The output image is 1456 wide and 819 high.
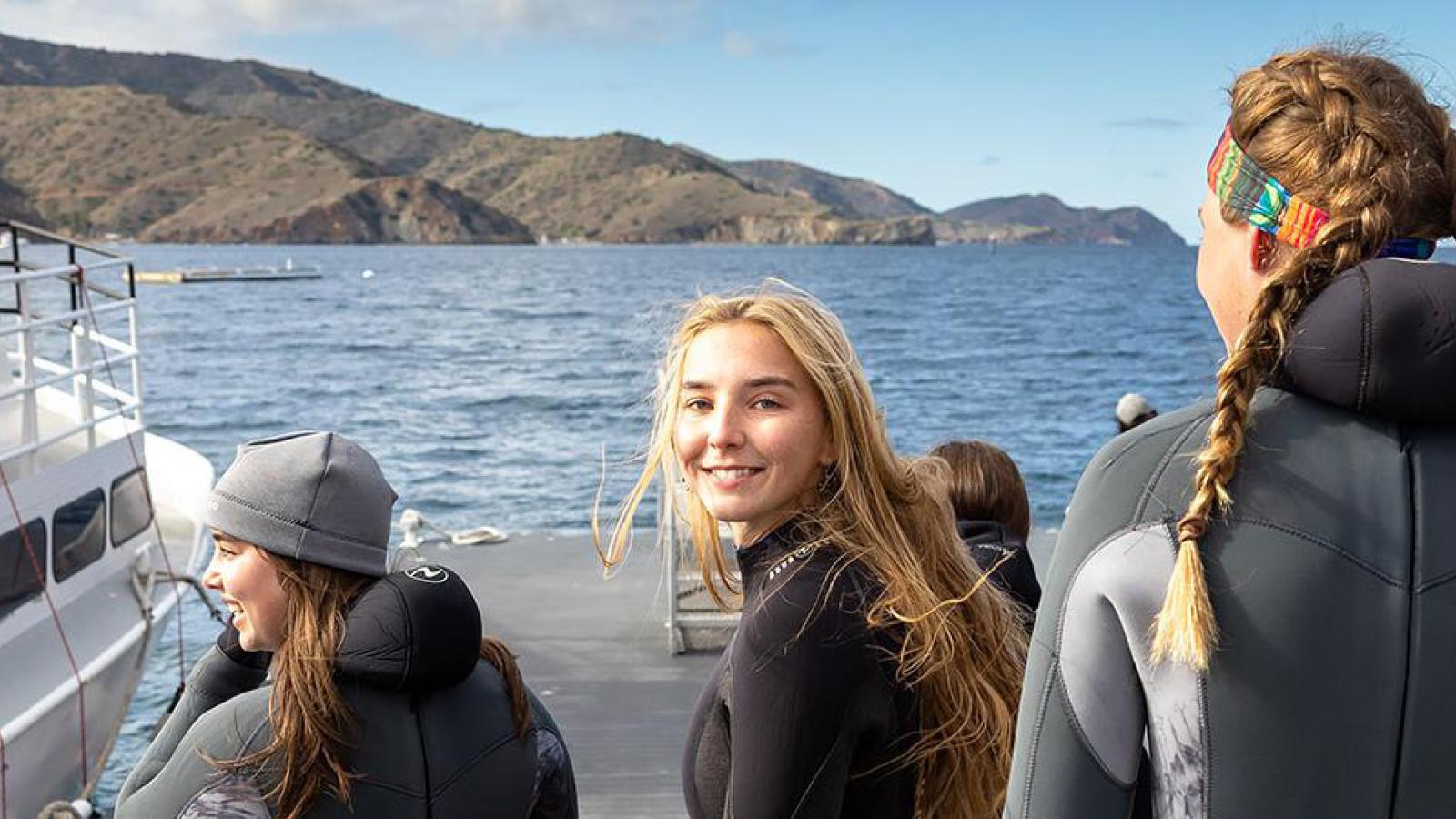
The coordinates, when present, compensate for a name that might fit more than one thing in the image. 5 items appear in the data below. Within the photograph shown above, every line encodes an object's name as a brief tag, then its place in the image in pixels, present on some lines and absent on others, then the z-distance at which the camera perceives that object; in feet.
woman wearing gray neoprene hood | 7.30
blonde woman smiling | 7.18
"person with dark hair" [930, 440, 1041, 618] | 14.69
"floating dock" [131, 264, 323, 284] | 344.90
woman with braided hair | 5.50
